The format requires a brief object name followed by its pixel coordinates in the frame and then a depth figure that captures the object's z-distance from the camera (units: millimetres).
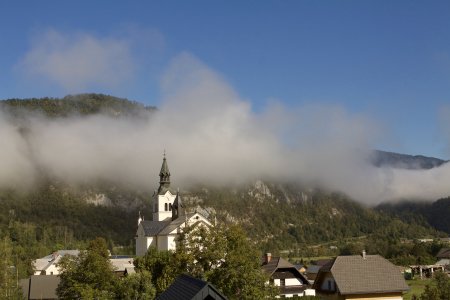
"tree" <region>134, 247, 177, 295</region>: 49156
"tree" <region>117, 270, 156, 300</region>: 49562
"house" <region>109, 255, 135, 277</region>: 108938
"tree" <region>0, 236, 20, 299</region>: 61375
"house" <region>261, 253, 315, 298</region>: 72312
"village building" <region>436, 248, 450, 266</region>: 138675
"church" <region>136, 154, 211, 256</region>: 89875
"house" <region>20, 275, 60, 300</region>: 76312
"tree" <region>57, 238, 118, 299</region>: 51944
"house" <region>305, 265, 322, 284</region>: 106062
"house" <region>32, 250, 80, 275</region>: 125625
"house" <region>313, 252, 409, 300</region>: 53219
